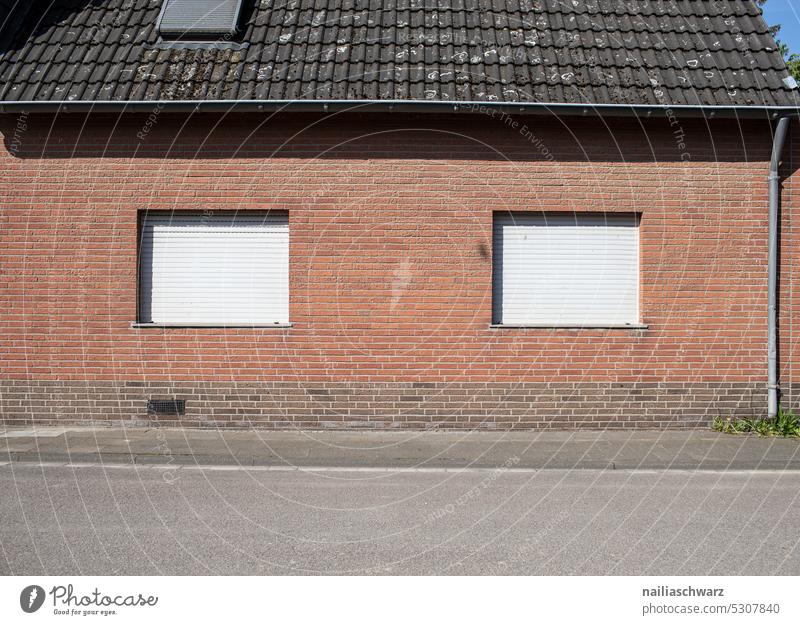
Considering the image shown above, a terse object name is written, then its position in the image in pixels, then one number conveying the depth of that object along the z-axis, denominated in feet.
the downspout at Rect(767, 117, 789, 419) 35.24
